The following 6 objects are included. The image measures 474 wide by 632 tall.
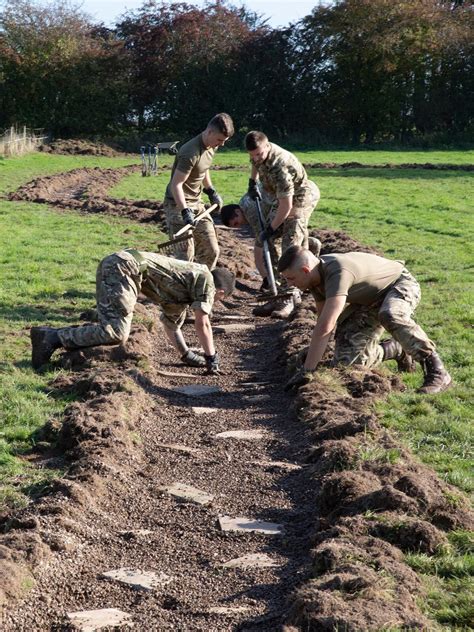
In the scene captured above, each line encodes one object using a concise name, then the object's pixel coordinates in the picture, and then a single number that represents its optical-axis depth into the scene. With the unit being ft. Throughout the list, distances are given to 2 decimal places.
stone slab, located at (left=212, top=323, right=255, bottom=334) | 31.40
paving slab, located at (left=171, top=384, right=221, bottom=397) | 24.12
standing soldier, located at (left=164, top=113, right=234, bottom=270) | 28.25
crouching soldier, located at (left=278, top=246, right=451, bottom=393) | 22.26
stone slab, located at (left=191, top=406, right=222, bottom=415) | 22.31
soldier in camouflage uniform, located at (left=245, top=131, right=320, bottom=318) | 31.02
